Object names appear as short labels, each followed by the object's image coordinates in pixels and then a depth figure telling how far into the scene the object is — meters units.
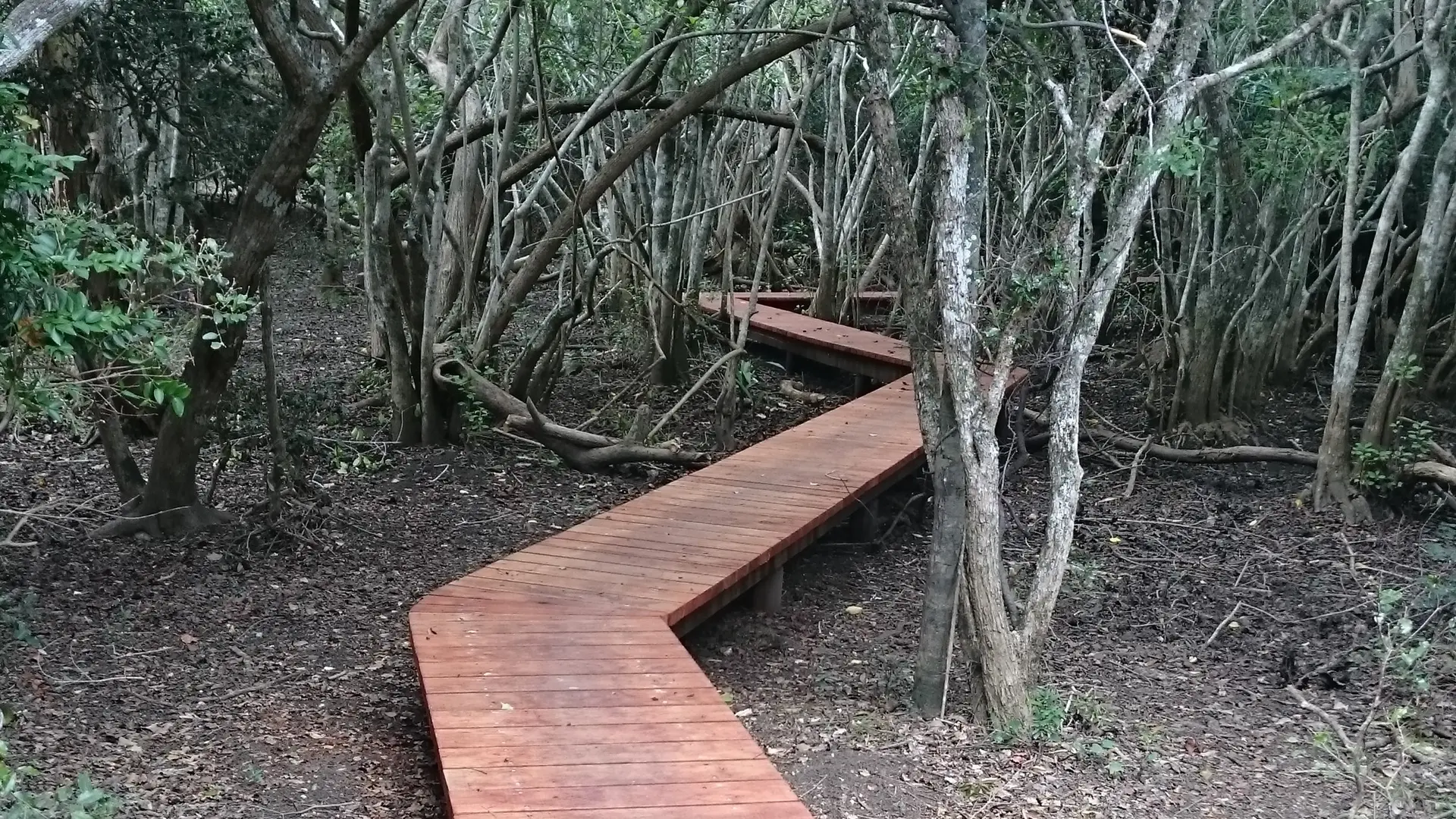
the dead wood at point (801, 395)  12.29
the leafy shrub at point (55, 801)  3.01
